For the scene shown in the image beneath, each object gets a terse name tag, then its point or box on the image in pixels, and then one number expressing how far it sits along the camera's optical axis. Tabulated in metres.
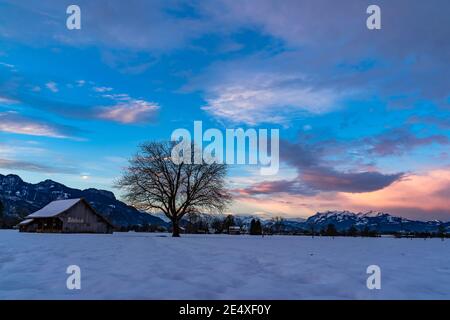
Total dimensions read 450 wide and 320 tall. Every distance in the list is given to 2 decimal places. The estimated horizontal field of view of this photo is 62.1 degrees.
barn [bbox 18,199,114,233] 58.19
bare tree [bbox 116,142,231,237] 48.22
